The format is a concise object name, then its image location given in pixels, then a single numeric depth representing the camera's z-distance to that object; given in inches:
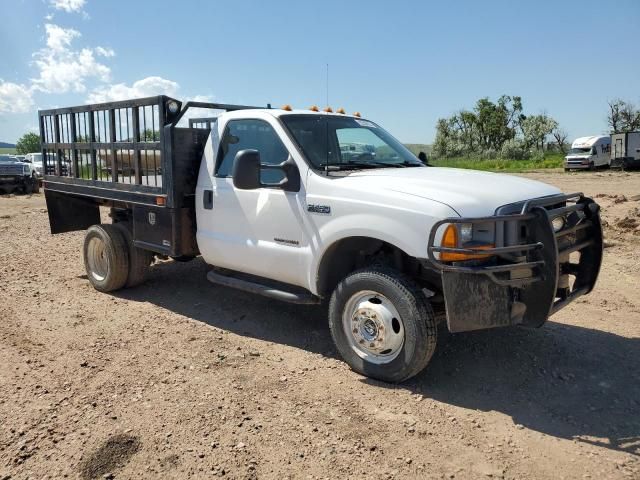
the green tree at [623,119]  2185.0
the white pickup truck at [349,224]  142.1
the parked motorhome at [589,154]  1338.6
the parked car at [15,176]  902.4
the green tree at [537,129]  2326.5
